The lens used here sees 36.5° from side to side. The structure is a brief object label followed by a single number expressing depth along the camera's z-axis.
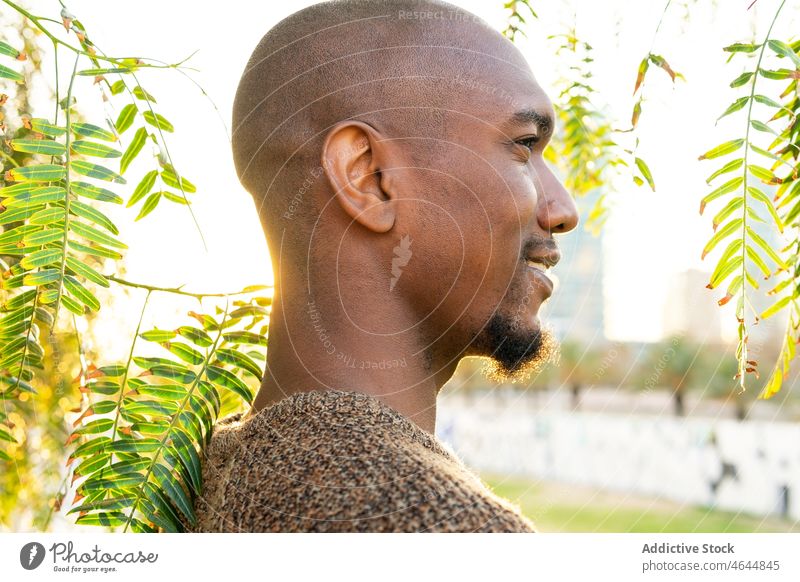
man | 0.65
